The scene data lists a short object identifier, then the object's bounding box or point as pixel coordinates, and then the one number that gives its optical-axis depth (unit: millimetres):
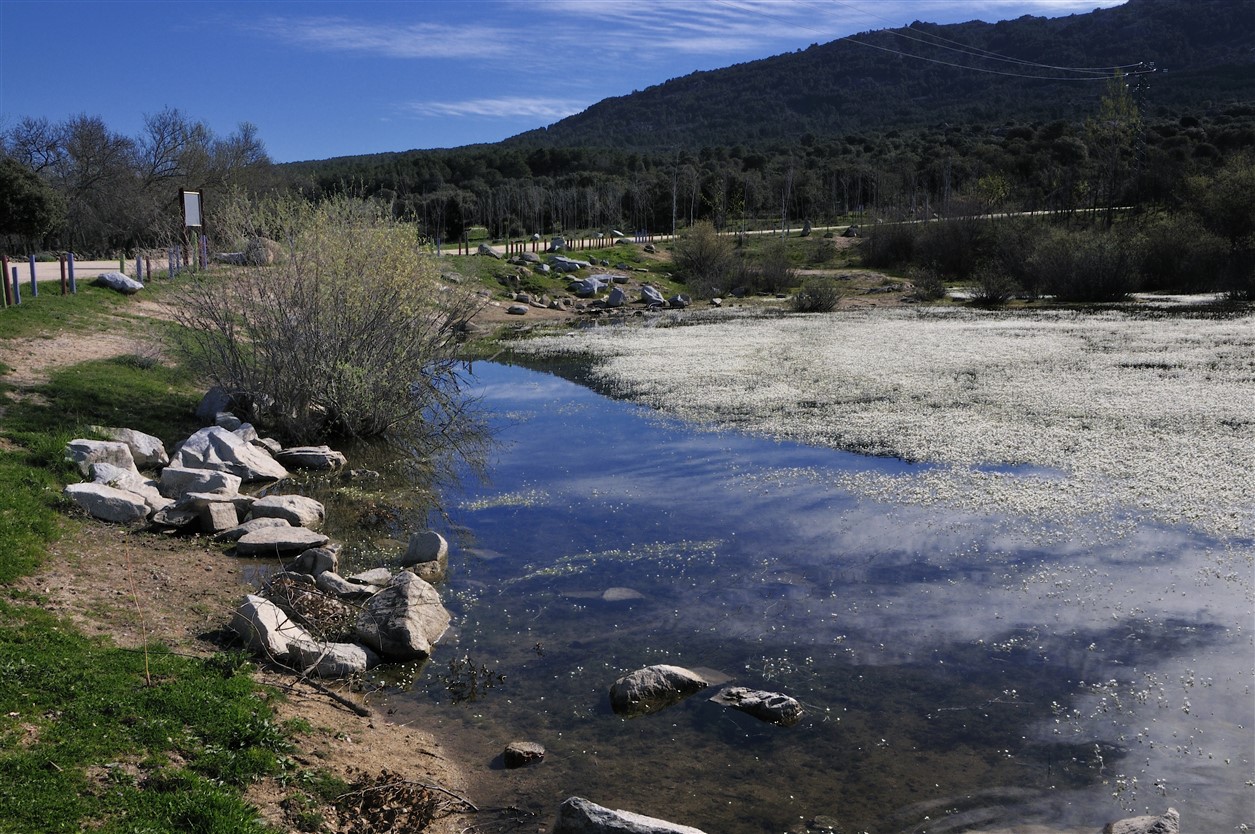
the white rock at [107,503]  11797
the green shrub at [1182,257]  48750
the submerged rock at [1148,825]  6105
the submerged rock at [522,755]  7301
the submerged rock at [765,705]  7895
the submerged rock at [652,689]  8156
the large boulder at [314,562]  11008
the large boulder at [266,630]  8500
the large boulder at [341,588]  10391
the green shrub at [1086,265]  48625
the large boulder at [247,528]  12055
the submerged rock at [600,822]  5926
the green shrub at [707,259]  56125
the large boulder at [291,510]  13086
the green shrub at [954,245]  61031
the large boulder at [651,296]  50094
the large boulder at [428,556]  11438
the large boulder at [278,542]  11695
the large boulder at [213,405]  18312
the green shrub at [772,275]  56375
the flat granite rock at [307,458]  16656
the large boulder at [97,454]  13177
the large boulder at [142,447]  14852
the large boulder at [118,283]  27344
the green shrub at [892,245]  64500
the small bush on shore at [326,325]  17344
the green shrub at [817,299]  47312
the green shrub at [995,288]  48000
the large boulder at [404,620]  9086
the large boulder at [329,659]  8547
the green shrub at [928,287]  51531
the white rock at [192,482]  13430
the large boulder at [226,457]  14602
